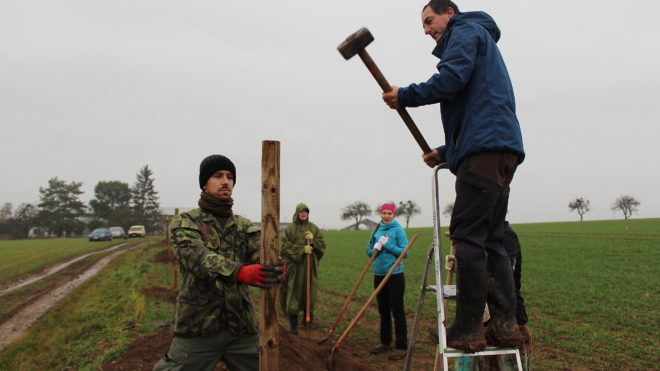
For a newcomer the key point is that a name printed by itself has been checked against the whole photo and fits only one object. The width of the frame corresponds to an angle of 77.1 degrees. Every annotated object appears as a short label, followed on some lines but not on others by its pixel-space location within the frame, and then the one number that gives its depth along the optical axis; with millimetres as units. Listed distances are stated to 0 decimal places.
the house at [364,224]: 122250
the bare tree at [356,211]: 118562
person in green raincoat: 8500
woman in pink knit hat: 6707
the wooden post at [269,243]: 2674
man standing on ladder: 2459
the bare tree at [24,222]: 78500
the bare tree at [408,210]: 110875
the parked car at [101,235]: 46212
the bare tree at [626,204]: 98188
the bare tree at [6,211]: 102562
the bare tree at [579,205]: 101062
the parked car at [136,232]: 54031
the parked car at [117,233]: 53453
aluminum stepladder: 2492
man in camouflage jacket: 3041
